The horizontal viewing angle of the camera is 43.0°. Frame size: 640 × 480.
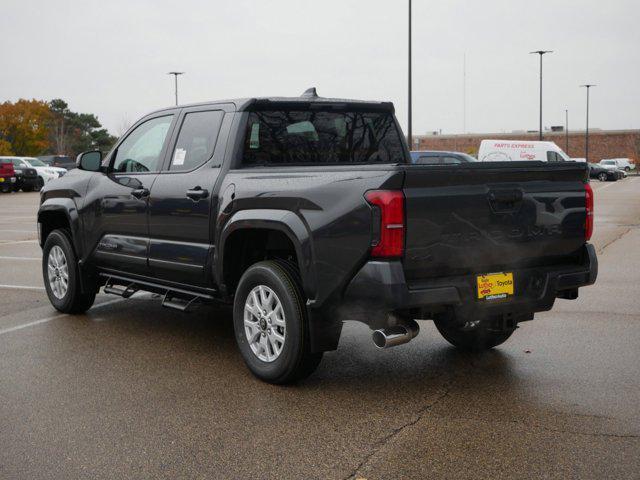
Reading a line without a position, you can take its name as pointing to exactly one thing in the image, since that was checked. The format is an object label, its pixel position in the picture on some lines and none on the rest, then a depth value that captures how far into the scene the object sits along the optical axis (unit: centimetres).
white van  3781
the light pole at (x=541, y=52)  5894
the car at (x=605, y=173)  5666
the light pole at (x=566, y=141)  10304
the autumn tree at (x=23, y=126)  7344
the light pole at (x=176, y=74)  5966
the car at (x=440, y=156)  2381
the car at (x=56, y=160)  5314
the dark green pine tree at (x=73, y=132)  9175
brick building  10262
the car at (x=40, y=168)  4036
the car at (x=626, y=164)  7958
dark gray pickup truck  470
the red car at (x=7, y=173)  3825
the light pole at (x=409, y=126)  2969
